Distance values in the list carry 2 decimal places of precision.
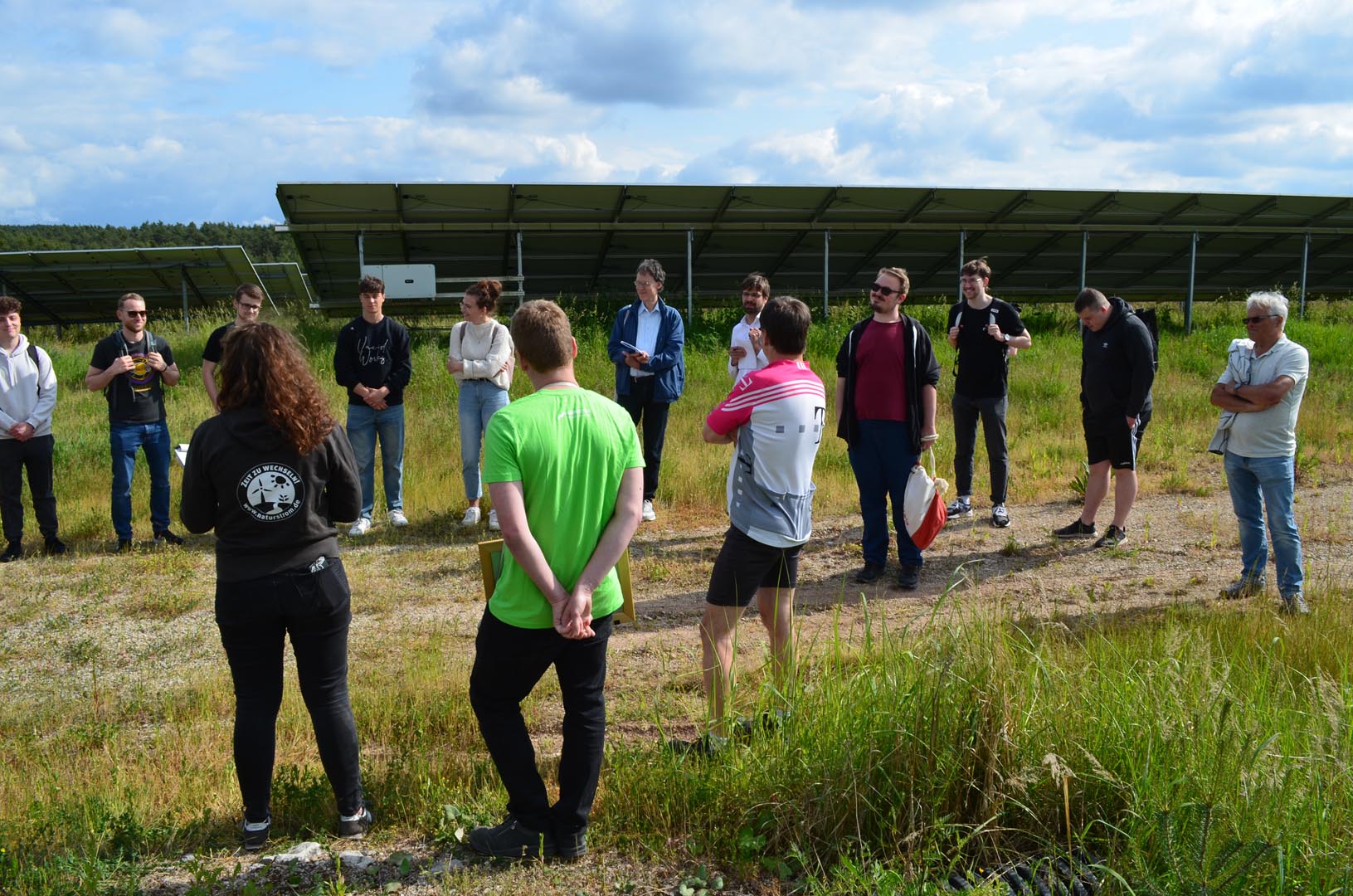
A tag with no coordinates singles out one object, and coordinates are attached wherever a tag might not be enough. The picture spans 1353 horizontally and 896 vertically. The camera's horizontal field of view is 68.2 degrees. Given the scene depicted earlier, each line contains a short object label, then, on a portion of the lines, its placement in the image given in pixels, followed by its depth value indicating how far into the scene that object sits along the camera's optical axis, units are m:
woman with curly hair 3.50
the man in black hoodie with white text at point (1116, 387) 7.70
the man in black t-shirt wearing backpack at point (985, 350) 8.51
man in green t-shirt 3.34
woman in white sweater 8.56
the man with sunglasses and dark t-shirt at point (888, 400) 6.96
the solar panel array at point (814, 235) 15.69
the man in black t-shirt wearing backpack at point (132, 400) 8.34
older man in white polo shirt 6.09
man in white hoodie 8.09
